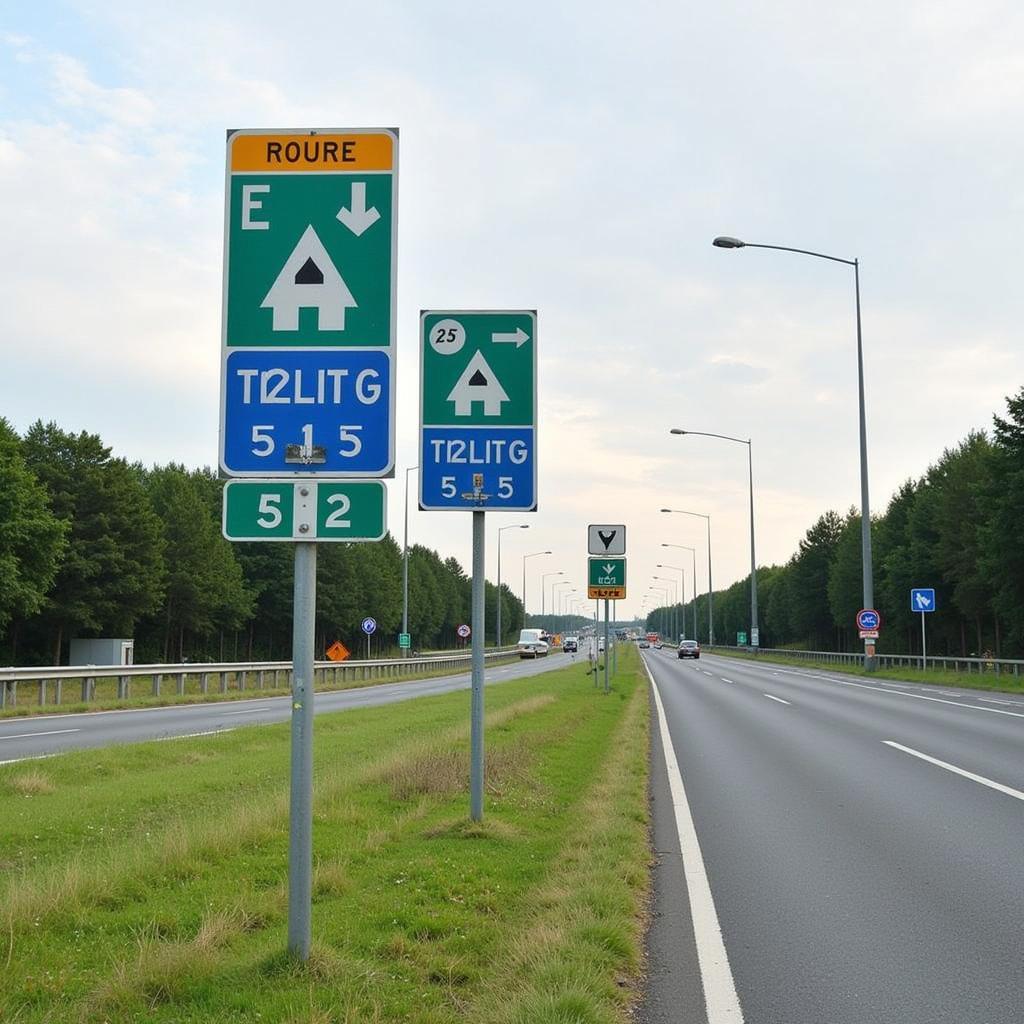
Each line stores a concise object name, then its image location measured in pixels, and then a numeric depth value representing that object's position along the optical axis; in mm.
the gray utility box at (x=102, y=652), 51406
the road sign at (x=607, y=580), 28156
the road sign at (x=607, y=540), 27297
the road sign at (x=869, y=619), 40812
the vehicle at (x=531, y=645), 99250
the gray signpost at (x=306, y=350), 5027
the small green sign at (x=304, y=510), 5012
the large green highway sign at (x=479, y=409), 10008
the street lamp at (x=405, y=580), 56406
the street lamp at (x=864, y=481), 41656
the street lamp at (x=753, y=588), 66512
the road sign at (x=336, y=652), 41062
